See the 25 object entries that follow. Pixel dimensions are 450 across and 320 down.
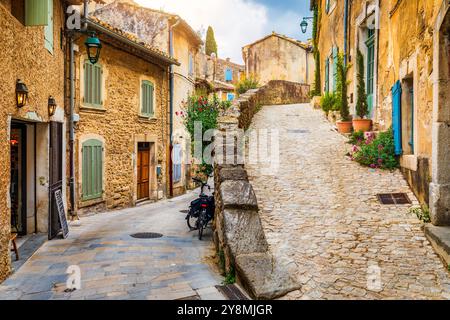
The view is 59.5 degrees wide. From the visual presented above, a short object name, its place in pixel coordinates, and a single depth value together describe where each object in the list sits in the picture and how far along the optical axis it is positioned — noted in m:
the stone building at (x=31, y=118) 5.05
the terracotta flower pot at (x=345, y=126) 10.57
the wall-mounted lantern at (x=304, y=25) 18.75
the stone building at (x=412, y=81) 5.16
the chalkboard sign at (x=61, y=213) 7.56
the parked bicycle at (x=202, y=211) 7.65
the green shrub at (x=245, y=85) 19.64
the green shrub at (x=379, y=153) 7.49
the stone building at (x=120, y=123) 10.37
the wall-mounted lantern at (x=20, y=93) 5.42
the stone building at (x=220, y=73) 20.81
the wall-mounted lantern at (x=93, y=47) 8.30
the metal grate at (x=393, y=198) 6.07
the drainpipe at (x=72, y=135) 9.45
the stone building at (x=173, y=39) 15.83
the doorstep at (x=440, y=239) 4.37
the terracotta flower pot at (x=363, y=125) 9.74
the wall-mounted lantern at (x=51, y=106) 7.40
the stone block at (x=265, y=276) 3.91
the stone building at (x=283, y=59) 28.83
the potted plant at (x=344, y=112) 10.60
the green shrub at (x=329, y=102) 12.97
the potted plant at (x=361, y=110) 9.77
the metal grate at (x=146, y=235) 7.62
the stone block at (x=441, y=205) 5.12
